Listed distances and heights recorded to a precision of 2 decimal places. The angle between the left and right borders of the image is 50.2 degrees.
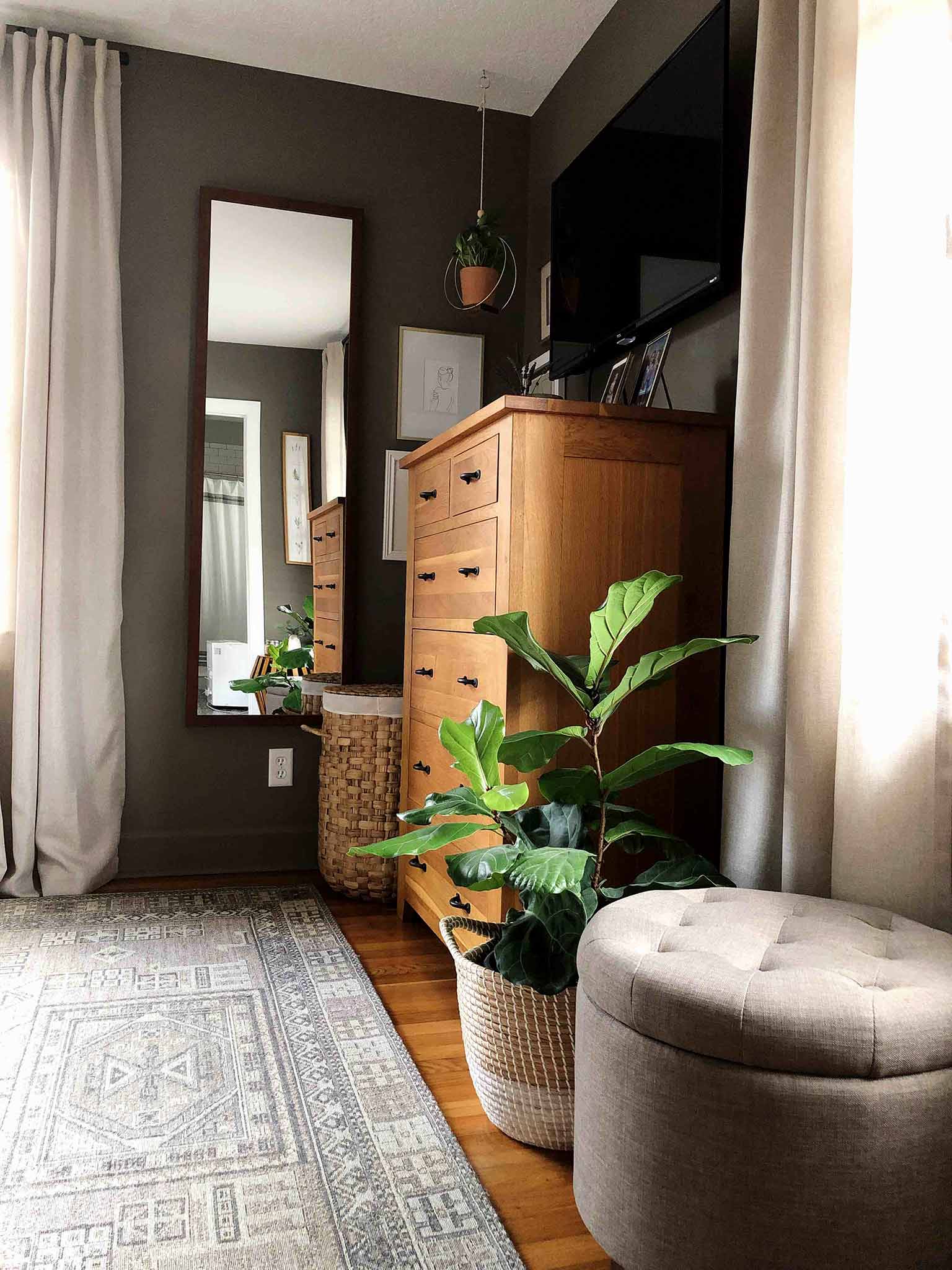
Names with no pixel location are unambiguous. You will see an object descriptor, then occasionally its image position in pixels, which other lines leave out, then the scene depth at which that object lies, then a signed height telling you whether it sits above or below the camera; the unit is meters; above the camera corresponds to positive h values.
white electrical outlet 3.35 -0.57
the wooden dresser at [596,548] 1.95 +0.11
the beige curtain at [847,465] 1.47 +0.23
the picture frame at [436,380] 3.46 +0.75
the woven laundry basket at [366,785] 2.96 -0.55
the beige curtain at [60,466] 2.98 +0.36
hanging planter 3.24 +1.09
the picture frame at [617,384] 2.63 +0.58
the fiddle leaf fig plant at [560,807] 1.54 -0.34
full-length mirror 3.24 +0.46
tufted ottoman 1.03 -0.53
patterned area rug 1.37 -0.88
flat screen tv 2.10 +0.91
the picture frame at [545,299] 3.31 +1.00
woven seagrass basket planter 1.60 -0.73
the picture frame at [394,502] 3.45 +0.32
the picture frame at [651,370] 2.39 +0.56
